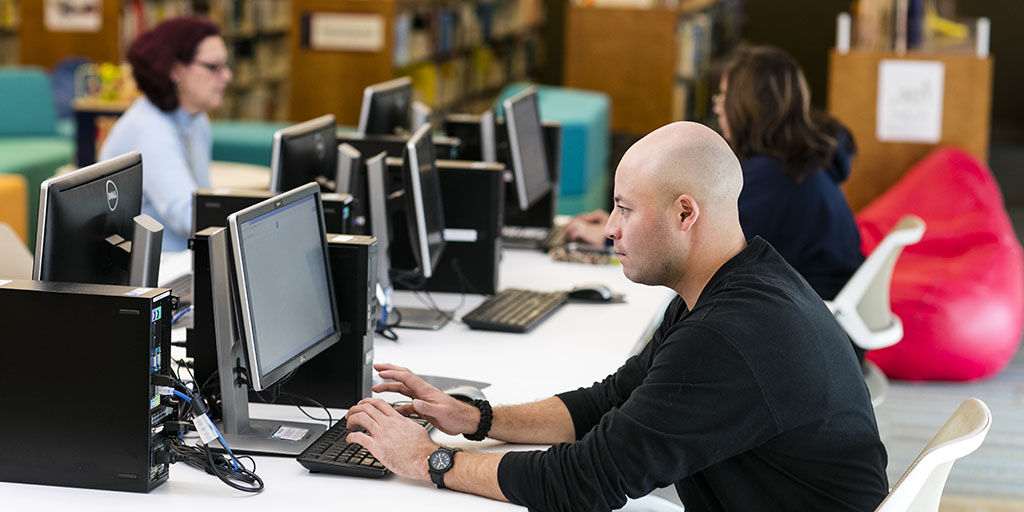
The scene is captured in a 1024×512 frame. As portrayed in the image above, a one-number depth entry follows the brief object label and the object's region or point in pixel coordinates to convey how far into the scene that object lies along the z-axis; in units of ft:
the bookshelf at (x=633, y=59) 25.17
